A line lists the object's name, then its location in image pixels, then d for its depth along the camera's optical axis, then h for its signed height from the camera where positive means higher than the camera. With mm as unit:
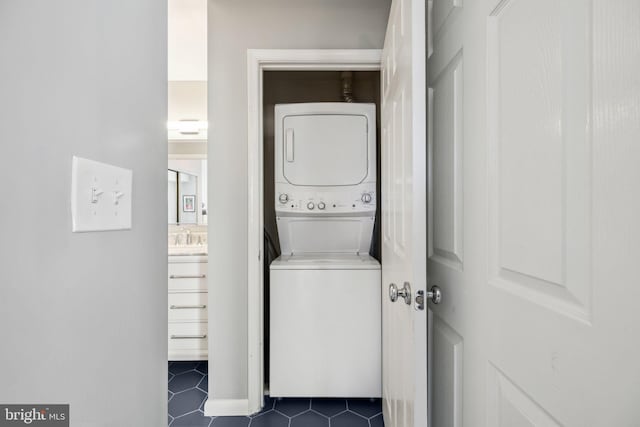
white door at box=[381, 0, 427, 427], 896 +23
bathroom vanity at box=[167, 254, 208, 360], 2559 -755
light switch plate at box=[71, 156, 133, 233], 526 +30
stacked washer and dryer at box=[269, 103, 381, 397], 1958 -307
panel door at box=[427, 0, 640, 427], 434 +0
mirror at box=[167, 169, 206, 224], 3174 +116
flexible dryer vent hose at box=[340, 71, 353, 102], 2752 +1087
